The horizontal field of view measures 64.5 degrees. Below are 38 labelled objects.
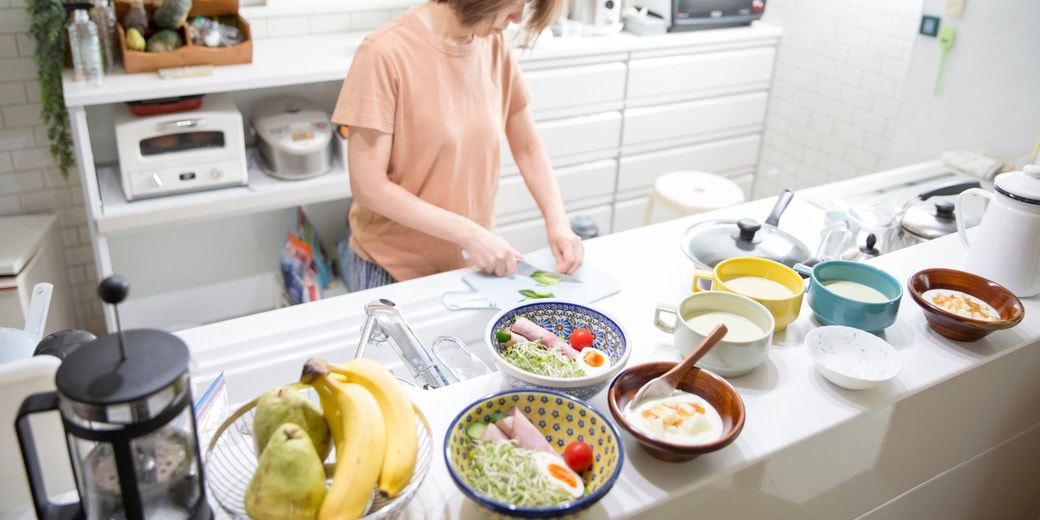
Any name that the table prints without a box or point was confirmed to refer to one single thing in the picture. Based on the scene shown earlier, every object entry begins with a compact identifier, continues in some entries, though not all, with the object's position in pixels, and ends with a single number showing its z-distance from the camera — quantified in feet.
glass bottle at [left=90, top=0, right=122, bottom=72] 8.64
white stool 9.79
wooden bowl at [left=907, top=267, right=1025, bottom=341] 4.46
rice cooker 9.16
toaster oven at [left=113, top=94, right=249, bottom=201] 8.51
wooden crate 8.55
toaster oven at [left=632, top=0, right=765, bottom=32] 11.57
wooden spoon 3.76
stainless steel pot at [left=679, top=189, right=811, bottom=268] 5.20
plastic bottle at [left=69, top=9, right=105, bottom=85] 8.12
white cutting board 5.39
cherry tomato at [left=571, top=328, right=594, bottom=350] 4.14
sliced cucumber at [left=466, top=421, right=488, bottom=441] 3.39
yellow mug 4.47
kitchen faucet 4.25
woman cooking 5.52
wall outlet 10.11
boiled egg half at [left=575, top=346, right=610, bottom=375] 3.88
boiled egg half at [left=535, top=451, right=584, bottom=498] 3.16
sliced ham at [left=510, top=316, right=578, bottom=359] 4.05
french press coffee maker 2.54
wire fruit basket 2.98
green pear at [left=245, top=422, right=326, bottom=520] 2.81
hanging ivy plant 8.38
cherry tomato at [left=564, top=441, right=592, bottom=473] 3.35
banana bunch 2.91
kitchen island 3.64
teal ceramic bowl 4.46
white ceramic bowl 4.07
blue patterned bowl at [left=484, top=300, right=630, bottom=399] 3.72
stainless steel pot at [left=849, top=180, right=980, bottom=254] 5.96
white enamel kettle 4.77
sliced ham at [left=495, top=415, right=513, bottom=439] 3.43
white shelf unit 8.79
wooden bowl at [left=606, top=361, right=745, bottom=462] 3.42
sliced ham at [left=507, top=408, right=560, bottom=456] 3.35
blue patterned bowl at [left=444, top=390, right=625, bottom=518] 3.01
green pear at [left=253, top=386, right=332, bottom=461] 3.02
